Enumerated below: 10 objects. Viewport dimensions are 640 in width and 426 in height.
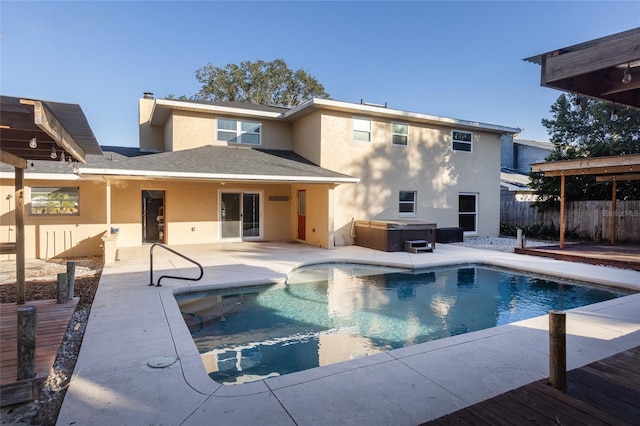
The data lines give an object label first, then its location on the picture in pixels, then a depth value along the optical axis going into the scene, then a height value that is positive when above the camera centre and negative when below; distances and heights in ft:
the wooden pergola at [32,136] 12.19 +3.10
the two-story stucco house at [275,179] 37.29 +3.37
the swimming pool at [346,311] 16.14 -6.18
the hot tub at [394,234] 40.75 -2.73
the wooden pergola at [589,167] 33.48 +4.25
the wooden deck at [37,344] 10.37 -4.94
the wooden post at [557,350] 10.14 -3.97
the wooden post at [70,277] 19.60 -3.71
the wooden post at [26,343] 10.59 -3.93
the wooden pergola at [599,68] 7.89 +3.50
